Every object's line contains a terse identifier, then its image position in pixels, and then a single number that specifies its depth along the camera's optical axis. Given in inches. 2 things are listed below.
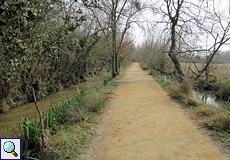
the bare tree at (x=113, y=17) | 534.0
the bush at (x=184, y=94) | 249.7
